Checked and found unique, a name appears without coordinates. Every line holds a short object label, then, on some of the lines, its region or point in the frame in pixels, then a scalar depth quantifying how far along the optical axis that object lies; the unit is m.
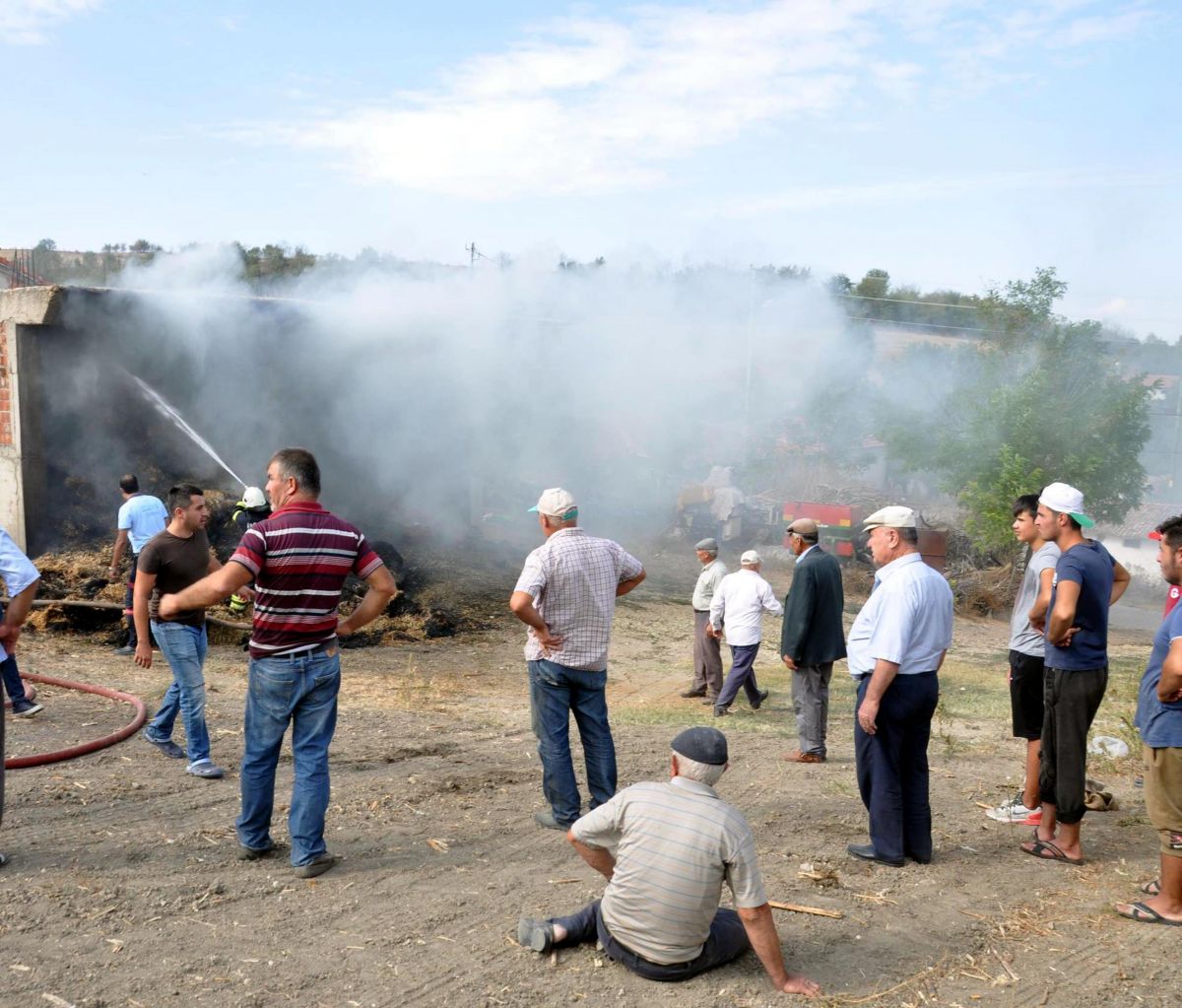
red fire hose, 5.89
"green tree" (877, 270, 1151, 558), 16.27
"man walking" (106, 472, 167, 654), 9.13
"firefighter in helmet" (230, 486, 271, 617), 8.02
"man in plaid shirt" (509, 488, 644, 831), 5.11
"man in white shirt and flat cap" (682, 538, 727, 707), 9.48
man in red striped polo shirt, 4.25
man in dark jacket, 7.02
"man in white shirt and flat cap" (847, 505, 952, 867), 4.68
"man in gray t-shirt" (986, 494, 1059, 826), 5.32
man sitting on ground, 3.39
